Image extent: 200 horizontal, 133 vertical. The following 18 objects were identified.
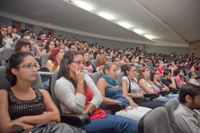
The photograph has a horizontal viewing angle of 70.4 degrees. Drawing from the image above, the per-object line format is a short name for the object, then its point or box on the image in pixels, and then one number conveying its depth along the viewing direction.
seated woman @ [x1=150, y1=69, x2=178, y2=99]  2.68
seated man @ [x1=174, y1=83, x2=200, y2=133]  1.15
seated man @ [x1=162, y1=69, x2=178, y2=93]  2.89
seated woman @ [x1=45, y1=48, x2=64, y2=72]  1.97
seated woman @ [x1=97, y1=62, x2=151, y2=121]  1.43
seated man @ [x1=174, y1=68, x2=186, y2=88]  3.41
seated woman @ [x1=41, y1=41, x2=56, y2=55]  2.91
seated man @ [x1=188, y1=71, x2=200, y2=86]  3.64
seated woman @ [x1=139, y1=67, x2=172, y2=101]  2.20
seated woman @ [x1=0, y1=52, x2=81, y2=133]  0.79
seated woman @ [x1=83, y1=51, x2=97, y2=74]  2.57
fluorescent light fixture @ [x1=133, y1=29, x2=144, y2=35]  8.19
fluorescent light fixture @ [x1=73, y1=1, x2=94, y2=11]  5.02
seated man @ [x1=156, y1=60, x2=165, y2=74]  4.23
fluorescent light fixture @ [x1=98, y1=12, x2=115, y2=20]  5.96
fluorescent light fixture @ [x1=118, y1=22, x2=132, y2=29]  7.08
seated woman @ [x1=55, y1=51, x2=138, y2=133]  1.00
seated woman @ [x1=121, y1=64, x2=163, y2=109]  1.81
